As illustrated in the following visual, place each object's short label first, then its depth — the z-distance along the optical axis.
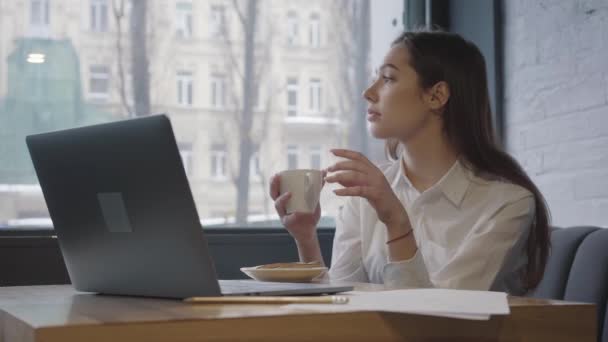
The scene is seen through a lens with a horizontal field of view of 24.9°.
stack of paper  1.41
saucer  1.90
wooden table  1.37
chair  2.28
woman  2.28
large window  3.26
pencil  1.52
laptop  1.52
